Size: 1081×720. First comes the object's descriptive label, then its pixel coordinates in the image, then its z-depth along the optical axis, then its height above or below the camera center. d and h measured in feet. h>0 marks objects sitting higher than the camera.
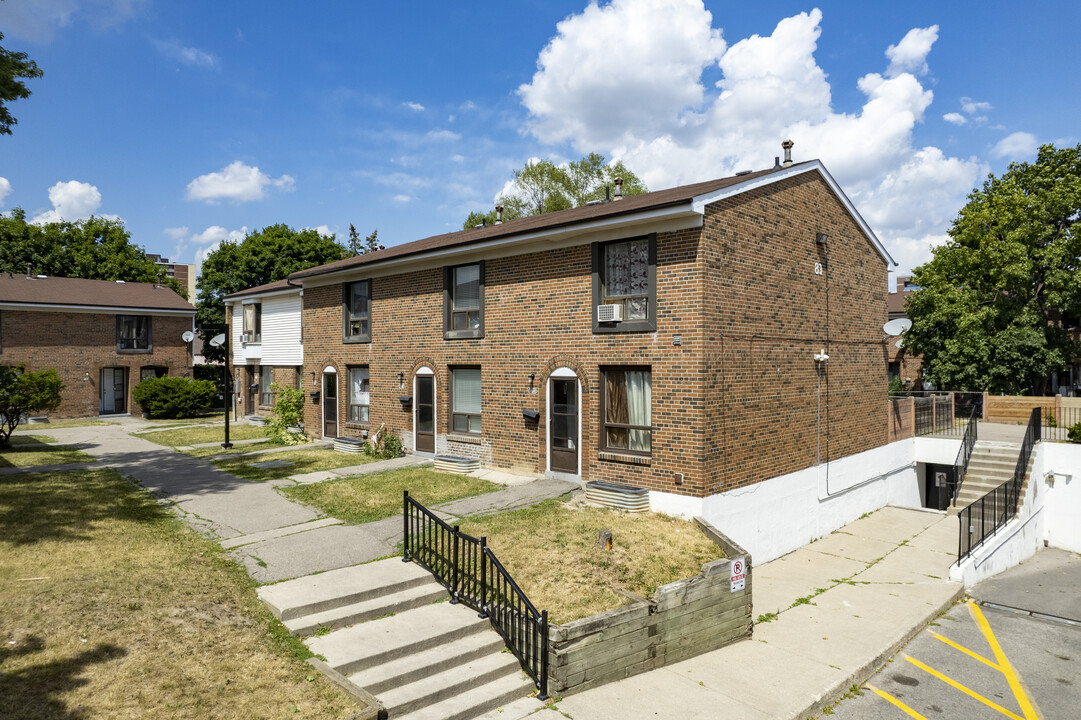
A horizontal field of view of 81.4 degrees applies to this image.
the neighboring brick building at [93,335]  94.02 +6.79
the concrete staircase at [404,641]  21.44 -9.97
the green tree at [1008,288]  84.74 +11.16
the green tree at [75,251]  133.08 +28.48
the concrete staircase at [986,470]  56.70 -9.64
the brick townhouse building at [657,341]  37.91 +2.17
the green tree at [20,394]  56.44 -1.43
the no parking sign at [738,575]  29.96 -9.85
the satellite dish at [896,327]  54.49 +3.56
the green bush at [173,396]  95.35 -2.97
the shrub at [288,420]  67.00 -4.89
